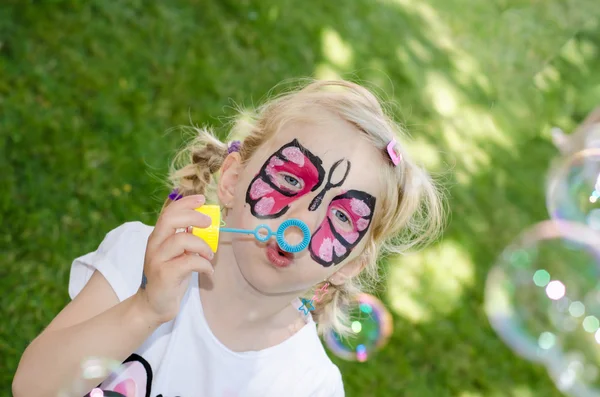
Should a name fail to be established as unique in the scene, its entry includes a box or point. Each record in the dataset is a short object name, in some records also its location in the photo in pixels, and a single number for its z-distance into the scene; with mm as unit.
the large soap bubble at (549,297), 2779
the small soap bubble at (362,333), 2744
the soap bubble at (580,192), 2846
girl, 1713
